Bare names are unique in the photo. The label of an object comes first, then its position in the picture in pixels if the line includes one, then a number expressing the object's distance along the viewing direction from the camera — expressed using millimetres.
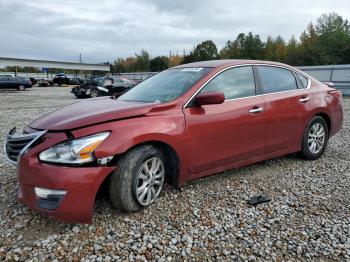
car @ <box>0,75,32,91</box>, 28195
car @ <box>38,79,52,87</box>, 41362
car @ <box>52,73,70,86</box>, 44188
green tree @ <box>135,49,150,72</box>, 84562
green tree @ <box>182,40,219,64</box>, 71375
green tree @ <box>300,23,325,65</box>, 48906
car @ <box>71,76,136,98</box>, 16828
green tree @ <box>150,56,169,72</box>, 70750
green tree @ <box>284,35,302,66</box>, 52841
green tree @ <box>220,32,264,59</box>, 67806
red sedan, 2850
